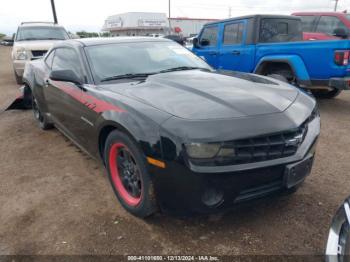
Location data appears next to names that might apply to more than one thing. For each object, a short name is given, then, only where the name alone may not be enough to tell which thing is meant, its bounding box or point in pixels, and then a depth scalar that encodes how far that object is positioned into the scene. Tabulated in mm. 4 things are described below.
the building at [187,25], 39688
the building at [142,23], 41906
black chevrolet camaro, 2148
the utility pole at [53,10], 22869
